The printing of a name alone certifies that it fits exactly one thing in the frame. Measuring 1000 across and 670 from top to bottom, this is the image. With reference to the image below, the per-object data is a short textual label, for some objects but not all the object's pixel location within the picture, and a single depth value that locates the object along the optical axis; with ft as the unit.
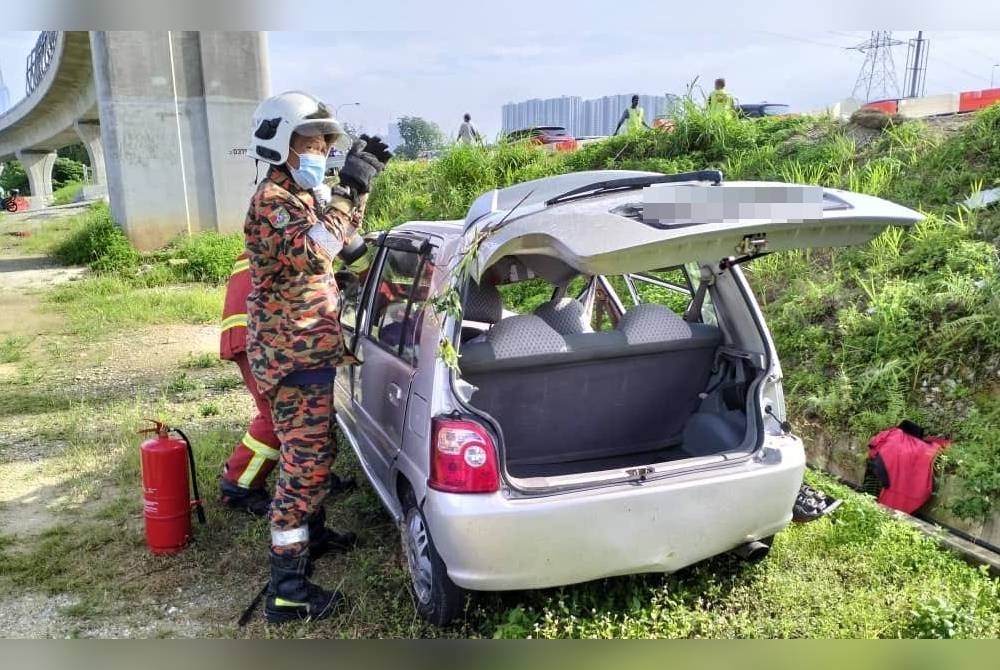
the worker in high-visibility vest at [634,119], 34.09
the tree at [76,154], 183.42
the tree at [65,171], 189.67
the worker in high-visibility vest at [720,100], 31.79
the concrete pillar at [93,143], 86.33
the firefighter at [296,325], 9.83
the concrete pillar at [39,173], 130.03
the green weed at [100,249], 43.09
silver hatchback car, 7.98
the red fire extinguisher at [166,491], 11.53
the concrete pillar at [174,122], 43.09
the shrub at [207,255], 41.50
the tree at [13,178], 175.11
